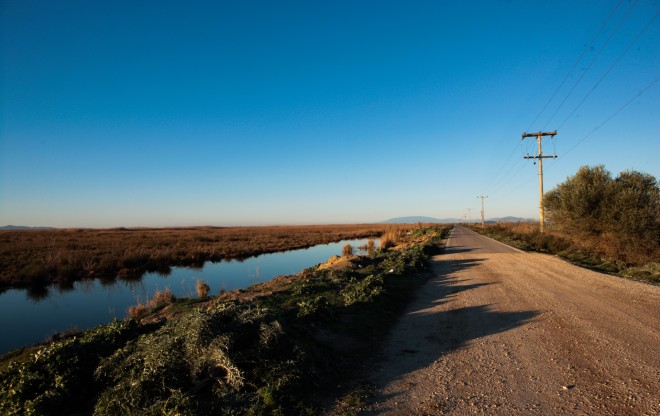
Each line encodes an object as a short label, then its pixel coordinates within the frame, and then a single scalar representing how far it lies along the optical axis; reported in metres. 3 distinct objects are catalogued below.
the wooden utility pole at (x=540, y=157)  26.48
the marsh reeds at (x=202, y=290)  14.23
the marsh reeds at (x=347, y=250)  29.31
